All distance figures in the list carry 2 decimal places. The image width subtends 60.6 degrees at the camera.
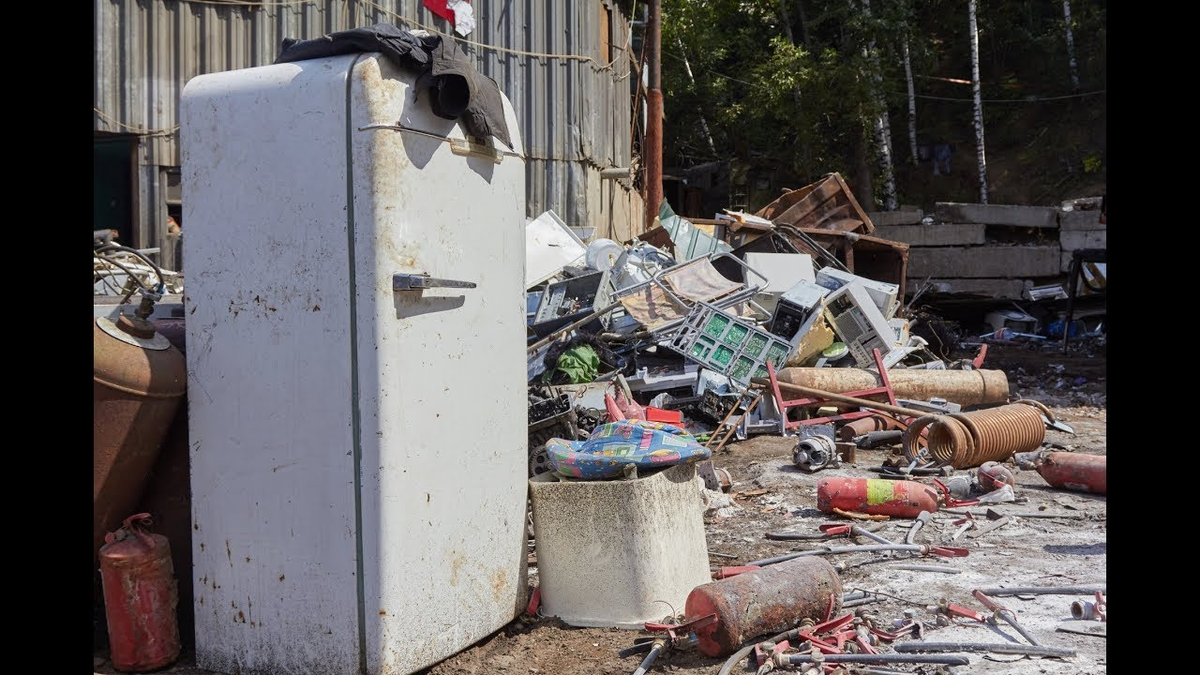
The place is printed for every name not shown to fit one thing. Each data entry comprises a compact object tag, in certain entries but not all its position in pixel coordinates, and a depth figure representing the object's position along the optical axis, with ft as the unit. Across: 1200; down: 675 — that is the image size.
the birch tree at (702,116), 89.76
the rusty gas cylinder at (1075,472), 22.97
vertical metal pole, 52.19
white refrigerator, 12.15
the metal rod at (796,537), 19.30
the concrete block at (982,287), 65.87
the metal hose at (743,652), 12.60
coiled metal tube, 25.40
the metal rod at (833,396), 29.48
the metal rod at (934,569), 16.58
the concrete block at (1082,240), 64.75
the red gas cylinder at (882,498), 20.54
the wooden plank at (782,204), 56.95
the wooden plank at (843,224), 54.85
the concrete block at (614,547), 13.97
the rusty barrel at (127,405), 12.74
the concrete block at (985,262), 65.41
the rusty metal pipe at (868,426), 29.19
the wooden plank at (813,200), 55.11
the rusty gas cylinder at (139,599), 12.76
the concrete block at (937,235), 67.92
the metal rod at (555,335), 30.58
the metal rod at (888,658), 12.39
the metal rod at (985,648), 12.72
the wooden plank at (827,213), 55.16
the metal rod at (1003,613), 13.30
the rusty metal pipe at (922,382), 31.89
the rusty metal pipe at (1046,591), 15.20
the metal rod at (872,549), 17.74
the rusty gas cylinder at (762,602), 13.01
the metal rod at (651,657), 12.75
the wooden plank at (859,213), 54.70
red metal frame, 30.09
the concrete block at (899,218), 70.33
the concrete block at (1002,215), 67.26
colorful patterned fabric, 14.24
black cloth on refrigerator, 12.19
